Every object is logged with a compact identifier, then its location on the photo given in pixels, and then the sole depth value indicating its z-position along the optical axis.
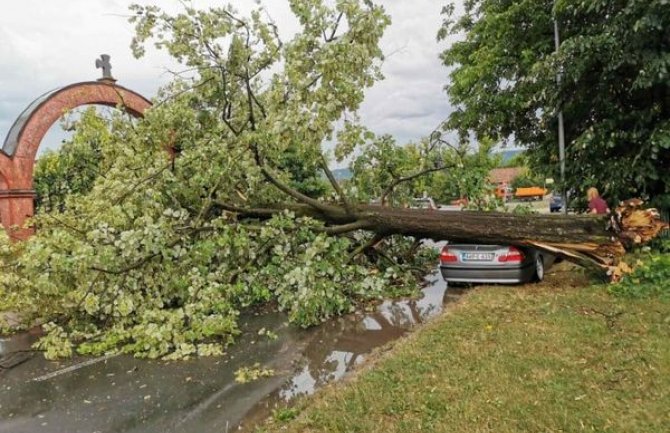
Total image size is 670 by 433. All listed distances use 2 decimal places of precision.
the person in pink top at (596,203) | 9.25
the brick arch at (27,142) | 14.49
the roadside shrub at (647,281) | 6.66
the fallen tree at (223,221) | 6.70
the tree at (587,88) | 8.45
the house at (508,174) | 67.21
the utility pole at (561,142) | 10.90
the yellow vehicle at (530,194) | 57.66
